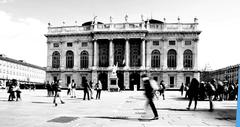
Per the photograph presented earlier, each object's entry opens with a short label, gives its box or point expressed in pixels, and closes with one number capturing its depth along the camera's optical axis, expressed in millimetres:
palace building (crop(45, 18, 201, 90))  52719
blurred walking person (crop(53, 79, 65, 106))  14495
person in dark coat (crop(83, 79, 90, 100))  19233
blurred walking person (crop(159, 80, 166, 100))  22223
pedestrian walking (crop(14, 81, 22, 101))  17611
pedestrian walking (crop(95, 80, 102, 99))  20630
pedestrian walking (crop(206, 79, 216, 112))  12666
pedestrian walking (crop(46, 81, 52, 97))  24950
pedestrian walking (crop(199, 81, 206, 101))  14112
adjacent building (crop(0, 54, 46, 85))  74688
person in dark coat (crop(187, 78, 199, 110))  12492
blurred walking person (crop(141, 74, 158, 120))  8958
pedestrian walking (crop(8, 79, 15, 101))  17391
